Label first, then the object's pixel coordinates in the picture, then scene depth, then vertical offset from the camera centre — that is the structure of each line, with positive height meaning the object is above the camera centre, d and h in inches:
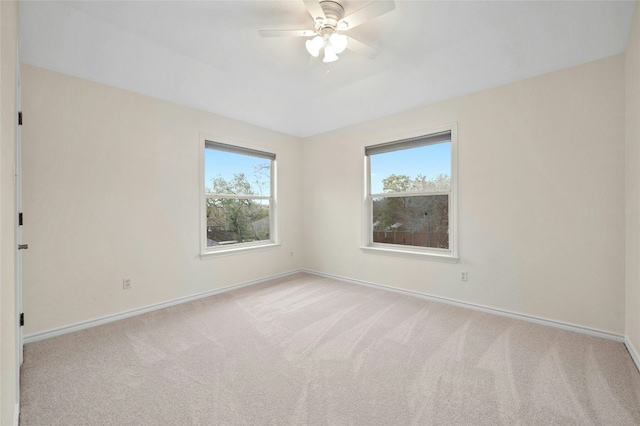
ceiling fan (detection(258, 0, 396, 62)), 75.1 +55.6
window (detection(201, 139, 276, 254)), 150.1 +8.6
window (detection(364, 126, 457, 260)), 136.7 +9.0
